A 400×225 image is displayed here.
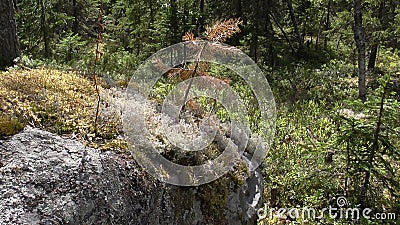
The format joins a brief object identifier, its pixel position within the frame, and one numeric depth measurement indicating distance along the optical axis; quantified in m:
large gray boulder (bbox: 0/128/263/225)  2.44
